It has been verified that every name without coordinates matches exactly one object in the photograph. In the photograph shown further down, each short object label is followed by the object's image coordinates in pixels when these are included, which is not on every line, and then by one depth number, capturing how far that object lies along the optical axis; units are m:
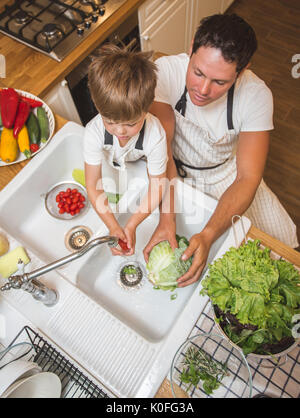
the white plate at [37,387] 0.74
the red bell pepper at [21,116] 1.23
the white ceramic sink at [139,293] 1.08
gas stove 1.46
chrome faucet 0.80
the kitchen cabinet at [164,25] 1.77
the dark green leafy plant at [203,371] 0.76
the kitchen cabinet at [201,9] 2.18
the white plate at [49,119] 1.21
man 0.90
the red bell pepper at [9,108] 1.23
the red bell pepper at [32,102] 1.30
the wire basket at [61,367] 0.85
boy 0.83
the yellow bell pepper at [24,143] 1.20
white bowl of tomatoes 1.27
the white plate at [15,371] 0.73
